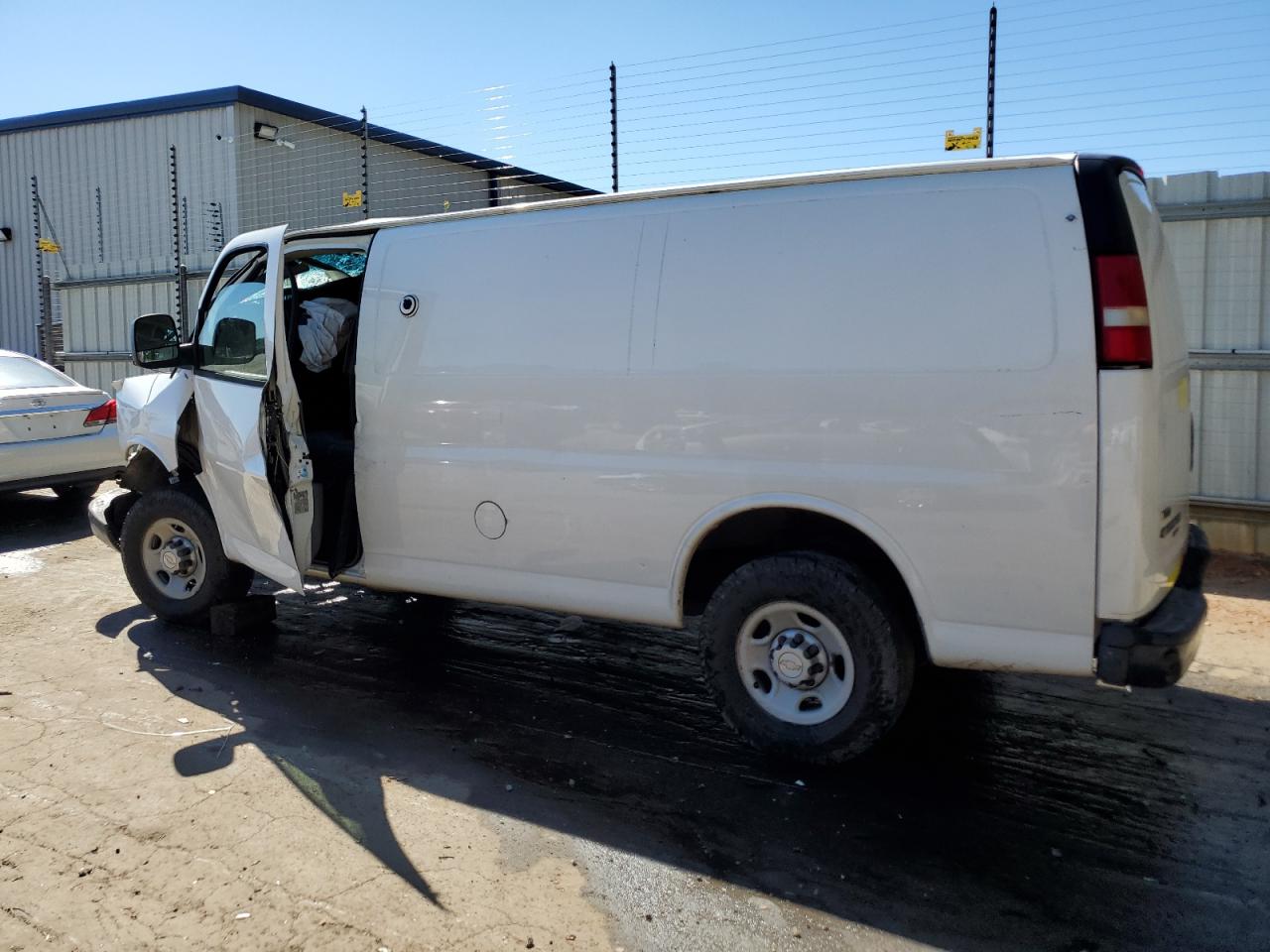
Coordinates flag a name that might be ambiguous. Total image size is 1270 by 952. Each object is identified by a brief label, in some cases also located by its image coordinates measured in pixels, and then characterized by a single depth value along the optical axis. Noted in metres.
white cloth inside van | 5.48
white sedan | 8.73
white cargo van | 3.51
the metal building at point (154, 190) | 14.19
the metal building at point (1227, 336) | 7.18
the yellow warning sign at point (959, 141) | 7.50
